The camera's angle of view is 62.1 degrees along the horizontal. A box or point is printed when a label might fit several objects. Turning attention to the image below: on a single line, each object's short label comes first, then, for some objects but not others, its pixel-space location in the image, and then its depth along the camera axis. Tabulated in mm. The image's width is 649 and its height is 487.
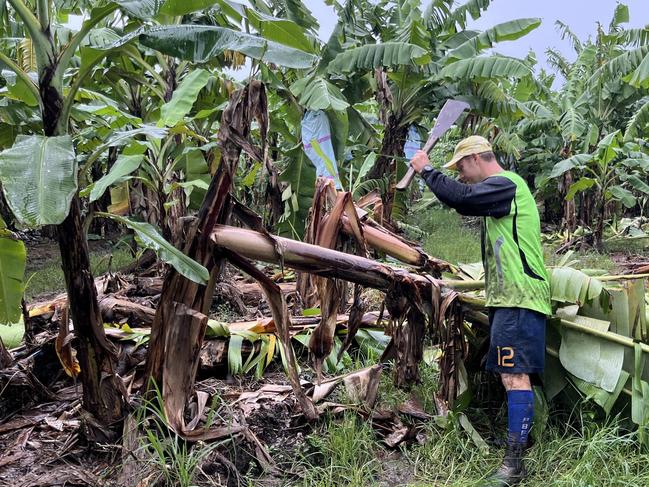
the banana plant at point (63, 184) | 1925
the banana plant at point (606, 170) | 8922
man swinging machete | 2814
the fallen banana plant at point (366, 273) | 2592
